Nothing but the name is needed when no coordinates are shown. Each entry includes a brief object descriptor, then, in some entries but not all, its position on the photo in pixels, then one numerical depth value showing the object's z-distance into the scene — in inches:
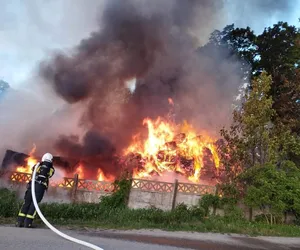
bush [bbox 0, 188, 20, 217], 298.5
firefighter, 251.2
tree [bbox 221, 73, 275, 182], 451.2
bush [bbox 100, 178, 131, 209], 393.1
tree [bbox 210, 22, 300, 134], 587.5
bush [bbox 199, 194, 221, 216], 396.5
